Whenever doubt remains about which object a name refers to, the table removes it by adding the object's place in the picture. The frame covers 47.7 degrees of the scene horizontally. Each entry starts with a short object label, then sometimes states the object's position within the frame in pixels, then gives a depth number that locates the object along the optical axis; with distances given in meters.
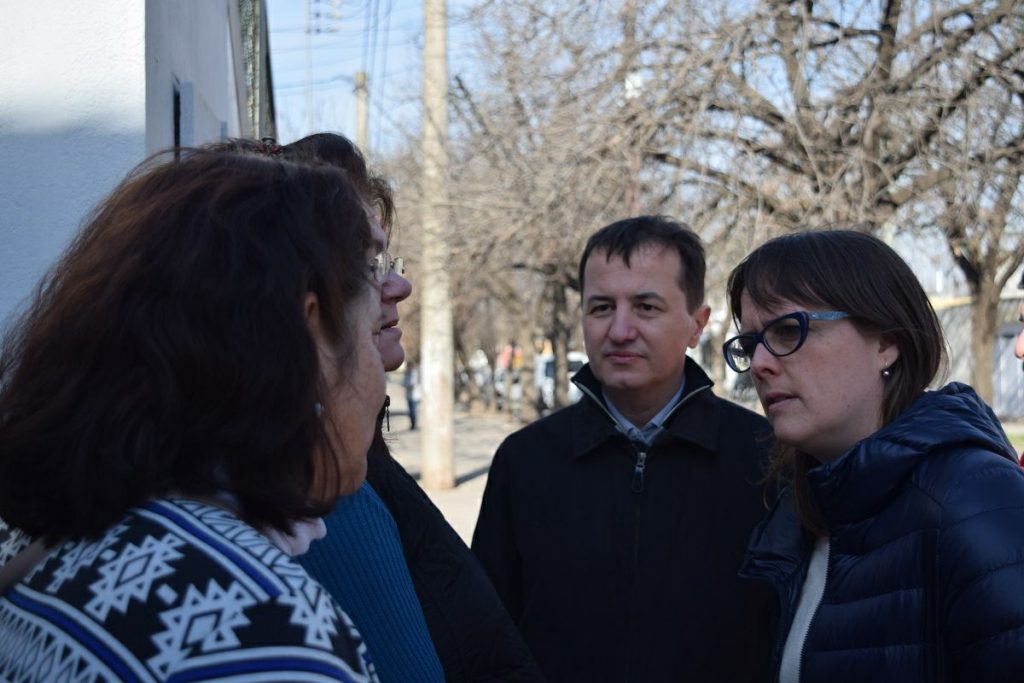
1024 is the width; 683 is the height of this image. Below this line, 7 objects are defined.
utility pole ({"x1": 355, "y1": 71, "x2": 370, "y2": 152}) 25.66
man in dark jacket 3.03
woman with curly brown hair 1.10
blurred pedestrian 30.82
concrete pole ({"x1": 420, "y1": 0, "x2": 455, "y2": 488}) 13.15
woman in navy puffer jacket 2.05
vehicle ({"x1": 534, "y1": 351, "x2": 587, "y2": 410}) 33.38
